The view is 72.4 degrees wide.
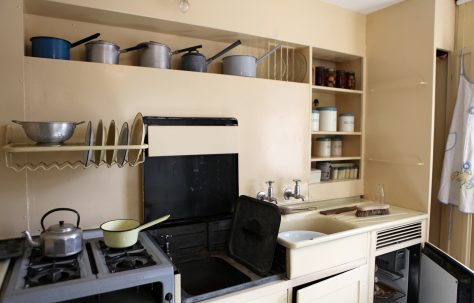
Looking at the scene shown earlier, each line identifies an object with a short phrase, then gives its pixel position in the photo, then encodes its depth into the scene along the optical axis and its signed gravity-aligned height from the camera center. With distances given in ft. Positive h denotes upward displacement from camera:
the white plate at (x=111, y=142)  4.82 -0.11
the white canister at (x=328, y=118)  7.76 +0.43
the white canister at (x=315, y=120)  7.59 +0.37
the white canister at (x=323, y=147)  7.89 -0.27
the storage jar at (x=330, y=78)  7.83 +1.40
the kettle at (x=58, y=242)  4.06 -1.35
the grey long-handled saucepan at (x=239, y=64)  6.38 +1.41
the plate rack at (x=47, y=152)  4.15 -0.29
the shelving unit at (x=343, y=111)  7.70 +0.62
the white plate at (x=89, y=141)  4.45 -0.09
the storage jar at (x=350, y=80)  8.12 +1.41
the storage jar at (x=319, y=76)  7.72 +1.43
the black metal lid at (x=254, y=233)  5.06 -1.65
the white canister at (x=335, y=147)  8.25 -0.28
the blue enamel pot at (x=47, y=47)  4.83 +1.31
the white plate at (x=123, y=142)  4.93 -0.11
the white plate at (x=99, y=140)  4.67 -0.08
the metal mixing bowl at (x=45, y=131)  4.12 +0.04
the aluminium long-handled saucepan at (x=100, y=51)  5.16 +1.33
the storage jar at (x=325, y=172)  7.97 -0.89
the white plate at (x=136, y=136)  4.93 -0.02
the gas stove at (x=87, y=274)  3.39 -1.61
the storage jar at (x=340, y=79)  8.02 +1.41
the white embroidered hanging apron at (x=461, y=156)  6.64 -0.41
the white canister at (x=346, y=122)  7.98 +0.34
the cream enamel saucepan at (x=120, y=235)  4.42 -1.38
